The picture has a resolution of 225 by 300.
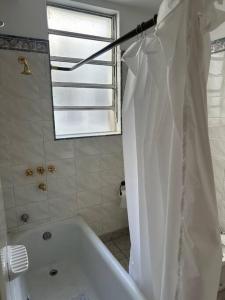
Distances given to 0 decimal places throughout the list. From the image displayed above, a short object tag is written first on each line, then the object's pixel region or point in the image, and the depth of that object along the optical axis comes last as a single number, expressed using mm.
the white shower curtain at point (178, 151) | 755
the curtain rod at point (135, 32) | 901
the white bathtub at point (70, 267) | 1463
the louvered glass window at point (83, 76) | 1927
